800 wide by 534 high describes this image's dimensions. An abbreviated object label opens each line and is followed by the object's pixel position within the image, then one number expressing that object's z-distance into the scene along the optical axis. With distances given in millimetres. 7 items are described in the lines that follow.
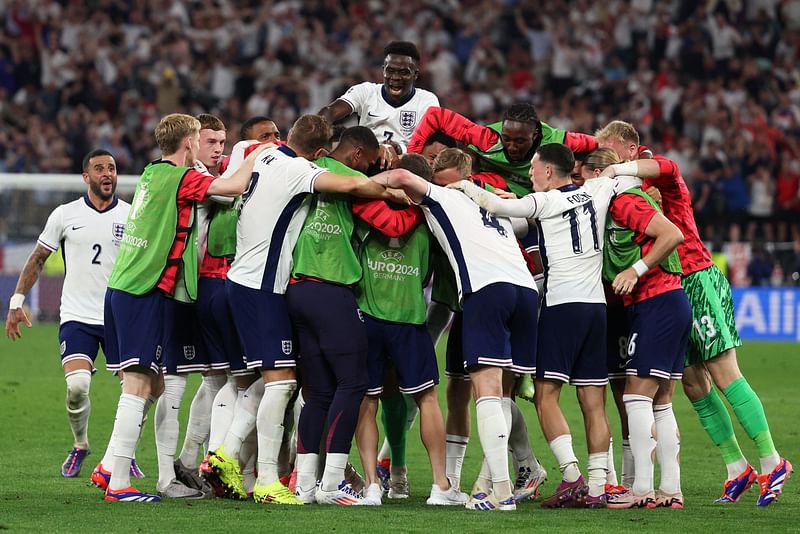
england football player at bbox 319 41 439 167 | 20484
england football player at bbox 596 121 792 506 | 17406
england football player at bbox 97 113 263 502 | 16219
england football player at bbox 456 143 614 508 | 16328
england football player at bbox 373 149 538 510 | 15766
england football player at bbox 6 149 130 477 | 19687
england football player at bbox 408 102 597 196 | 18016
